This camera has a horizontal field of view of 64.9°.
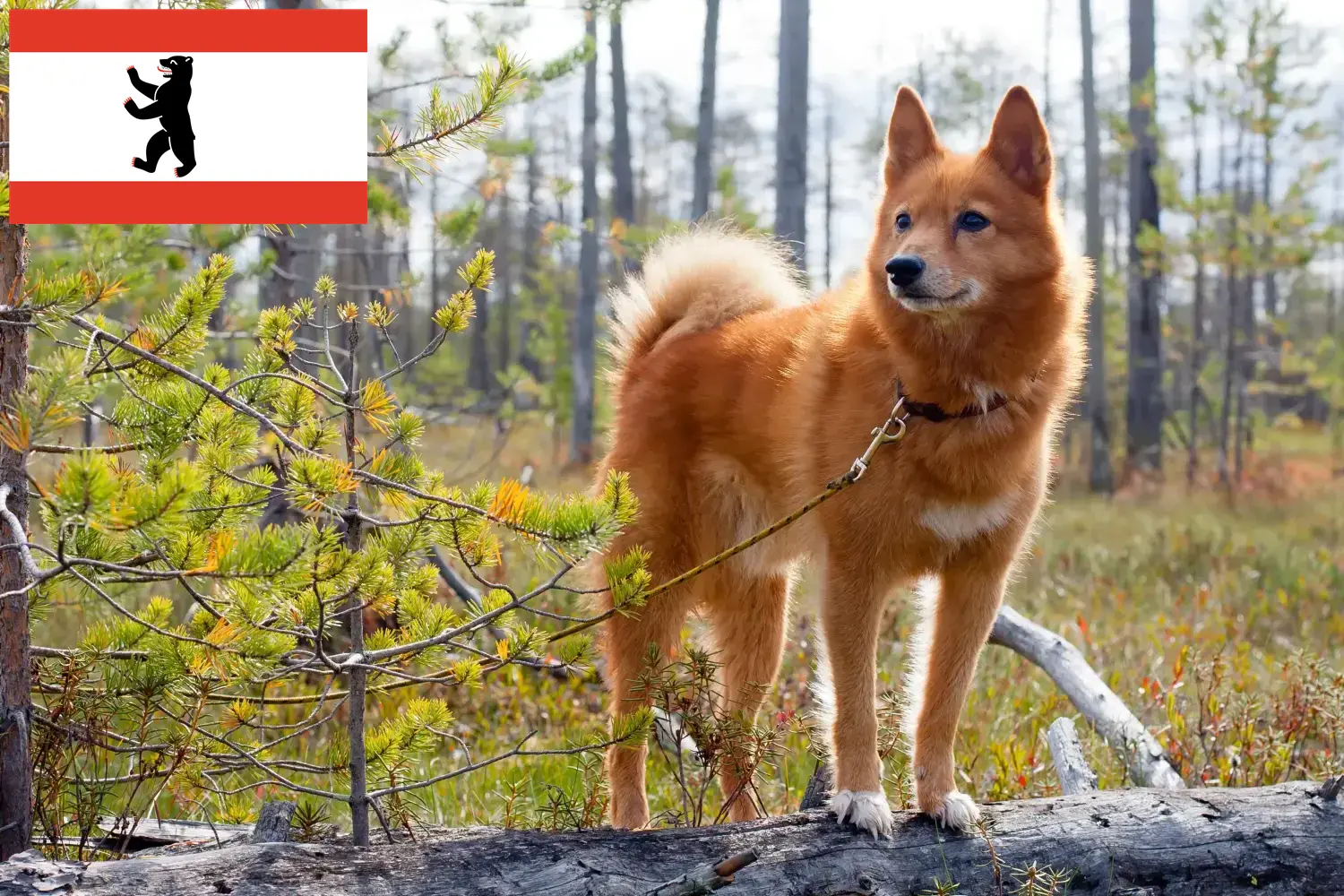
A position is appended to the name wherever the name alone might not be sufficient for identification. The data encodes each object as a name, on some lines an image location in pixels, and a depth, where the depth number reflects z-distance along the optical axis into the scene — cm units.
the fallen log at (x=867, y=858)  208
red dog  277
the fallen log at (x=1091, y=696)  340
